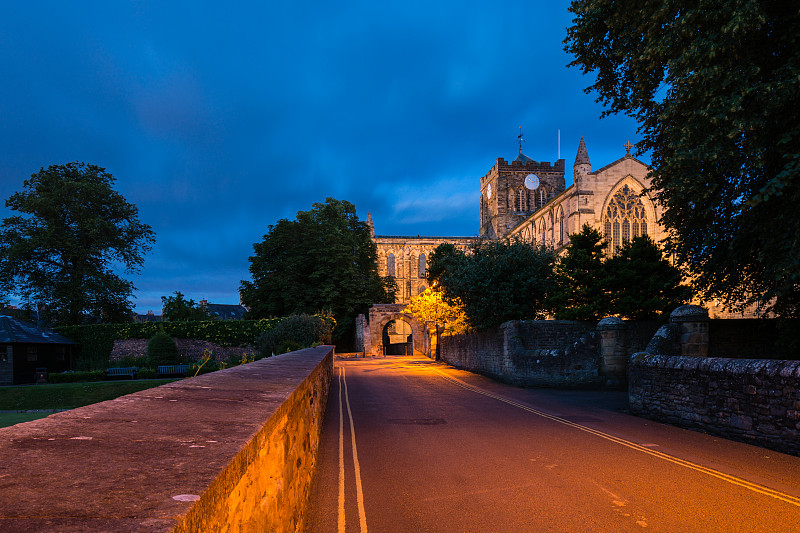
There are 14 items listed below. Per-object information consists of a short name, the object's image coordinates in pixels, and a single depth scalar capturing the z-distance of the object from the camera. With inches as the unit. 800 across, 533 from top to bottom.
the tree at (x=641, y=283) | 750.5
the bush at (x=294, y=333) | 1094.4
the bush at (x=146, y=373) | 1214.9
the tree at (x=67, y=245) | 1524.4
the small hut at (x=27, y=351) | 1285.7
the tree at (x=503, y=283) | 868.6
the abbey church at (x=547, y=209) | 1809.8
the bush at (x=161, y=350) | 1349.7
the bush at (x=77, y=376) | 1205.1
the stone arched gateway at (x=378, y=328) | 1798.7
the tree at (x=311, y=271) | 1849.2
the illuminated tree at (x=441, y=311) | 1007.6
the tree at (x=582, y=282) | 773.4
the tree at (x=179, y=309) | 2046.0
